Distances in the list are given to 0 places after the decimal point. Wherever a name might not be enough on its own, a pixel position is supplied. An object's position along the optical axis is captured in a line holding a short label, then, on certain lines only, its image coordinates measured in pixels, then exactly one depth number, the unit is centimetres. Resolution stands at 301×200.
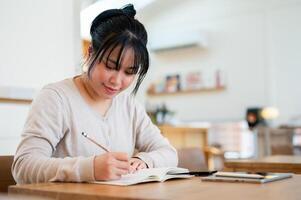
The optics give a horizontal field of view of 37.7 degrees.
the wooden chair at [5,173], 149
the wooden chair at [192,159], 197
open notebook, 116
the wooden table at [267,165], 200
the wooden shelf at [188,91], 733
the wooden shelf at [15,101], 202
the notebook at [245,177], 119
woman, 130
